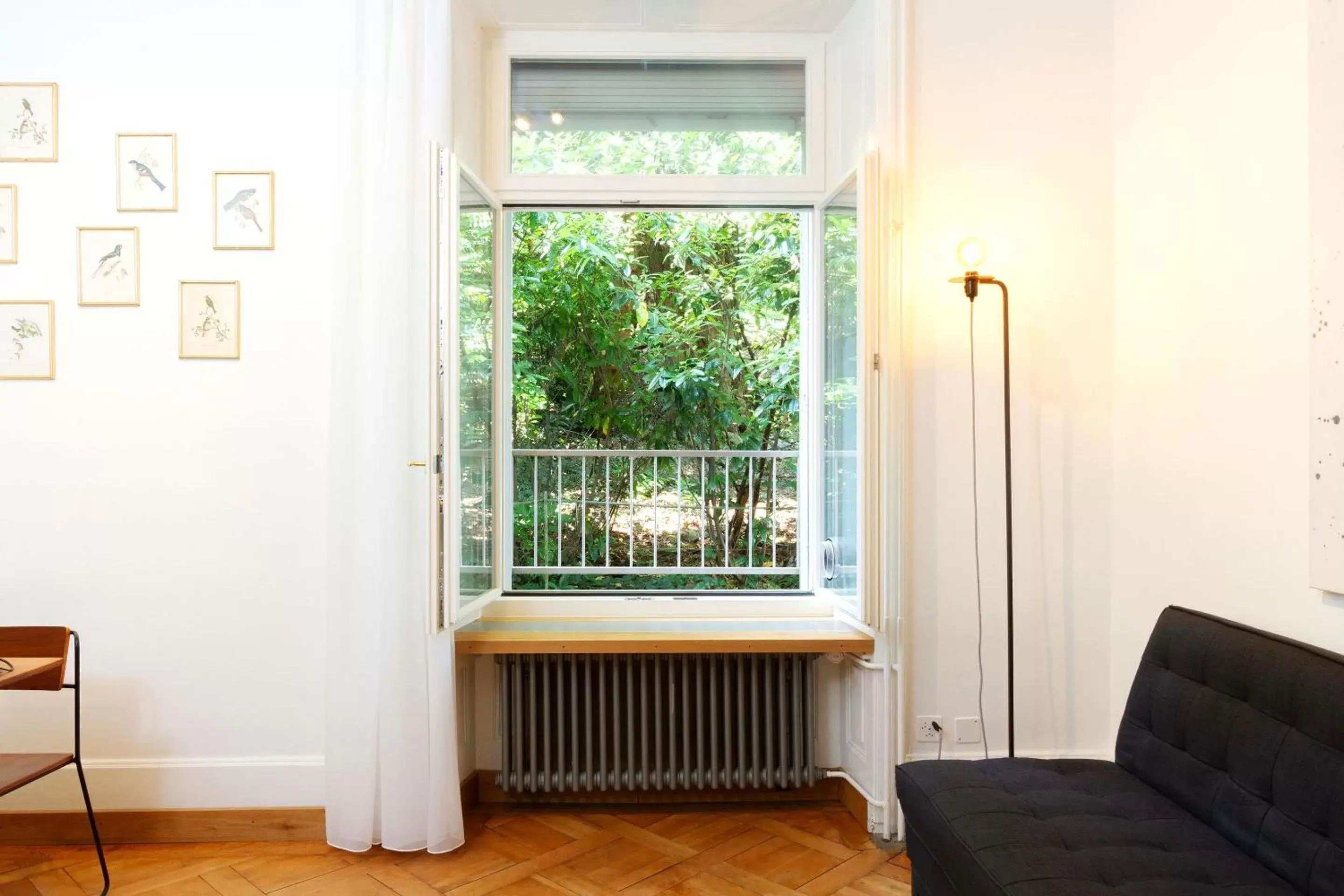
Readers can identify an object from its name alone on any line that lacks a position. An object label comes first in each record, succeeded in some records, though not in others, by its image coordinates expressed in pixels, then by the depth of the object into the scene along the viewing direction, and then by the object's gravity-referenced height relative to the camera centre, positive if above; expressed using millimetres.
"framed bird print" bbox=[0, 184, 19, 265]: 2537 +750
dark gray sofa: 1457 -791
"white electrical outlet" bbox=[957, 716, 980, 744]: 2557 -916
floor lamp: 2328 +526
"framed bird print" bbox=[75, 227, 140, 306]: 2539 +619
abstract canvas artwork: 1642 +336
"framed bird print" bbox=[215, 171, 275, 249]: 2555 +803
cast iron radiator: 2701 -952
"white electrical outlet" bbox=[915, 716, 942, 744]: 2549 -915
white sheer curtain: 2359 -28
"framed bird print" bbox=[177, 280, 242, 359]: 2555 +442
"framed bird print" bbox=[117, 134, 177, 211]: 2543 +922
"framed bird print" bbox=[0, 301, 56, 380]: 2533 +368
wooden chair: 1970 -569
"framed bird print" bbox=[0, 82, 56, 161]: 2533 +1083
